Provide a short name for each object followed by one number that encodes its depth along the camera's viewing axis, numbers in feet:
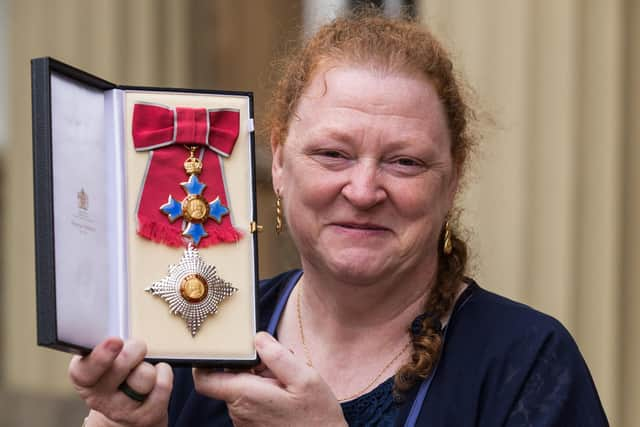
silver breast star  13.91
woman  13.82
